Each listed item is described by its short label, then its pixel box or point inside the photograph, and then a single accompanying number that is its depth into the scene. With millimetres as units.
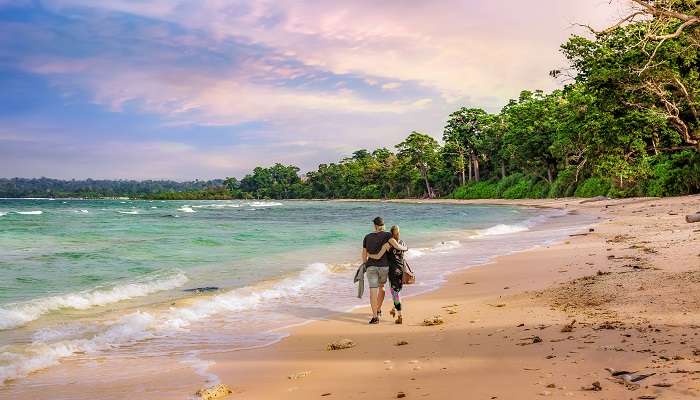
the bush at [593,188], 58412
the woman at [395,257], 9062
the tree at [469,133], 93875
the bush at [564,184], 66350
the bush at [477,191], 88938
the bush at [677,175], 38938
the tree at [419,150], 103125
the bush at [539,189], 74281
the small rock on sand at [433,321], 8305
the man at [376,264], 9133
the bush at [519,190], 78744
